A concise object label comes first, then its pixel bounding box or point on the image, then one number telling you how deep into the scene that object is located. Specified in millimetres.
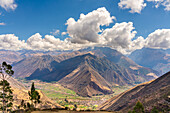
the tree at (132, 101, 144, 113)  68738
